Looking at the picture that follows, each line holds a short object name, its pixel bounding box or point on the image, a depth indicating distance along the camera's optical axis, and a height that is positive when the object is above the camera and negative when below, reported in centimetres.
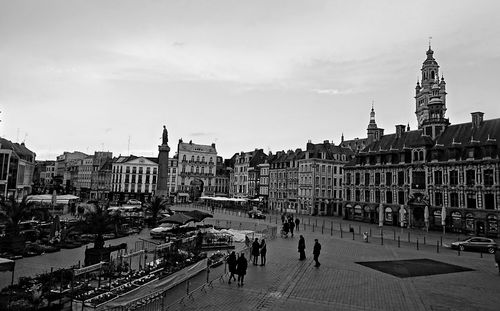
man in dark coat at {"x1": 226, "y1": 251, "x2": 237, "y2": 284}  1666 -320
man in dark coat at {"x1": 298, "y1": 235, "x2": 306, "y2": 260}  2186 -310
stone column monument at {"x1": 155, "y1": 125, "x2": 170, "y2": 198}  5166 +342
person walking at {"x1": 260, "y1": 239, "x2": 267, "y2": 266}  2030 -328
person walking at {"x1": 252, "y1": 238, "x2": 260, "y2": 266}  2005 -309
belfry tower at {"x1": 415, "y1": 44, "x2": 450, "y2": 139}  8881 +2774
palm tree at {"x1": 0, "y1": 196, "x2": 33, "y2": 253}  2189 -197
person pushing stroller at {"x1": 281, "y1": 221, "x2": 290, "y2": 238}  3238 -311
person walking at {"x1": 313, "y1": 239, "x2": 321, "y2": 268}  2027 -307
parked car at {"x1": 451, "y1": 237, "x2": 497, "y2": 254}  2916 -348
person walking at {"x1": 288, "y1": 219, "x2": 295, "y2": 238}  3286 -278
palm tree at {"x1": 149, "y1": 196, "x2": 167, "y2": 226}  3800 -171
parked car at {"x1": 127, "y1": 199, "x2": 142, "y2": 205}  6184 -211
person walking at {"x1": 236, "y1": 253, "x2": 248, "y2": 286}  1605 -316
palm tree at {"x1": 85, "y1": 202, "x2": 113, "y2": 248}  1932 -187
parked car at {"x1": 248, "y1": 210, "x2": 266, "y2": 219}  5094 -294
